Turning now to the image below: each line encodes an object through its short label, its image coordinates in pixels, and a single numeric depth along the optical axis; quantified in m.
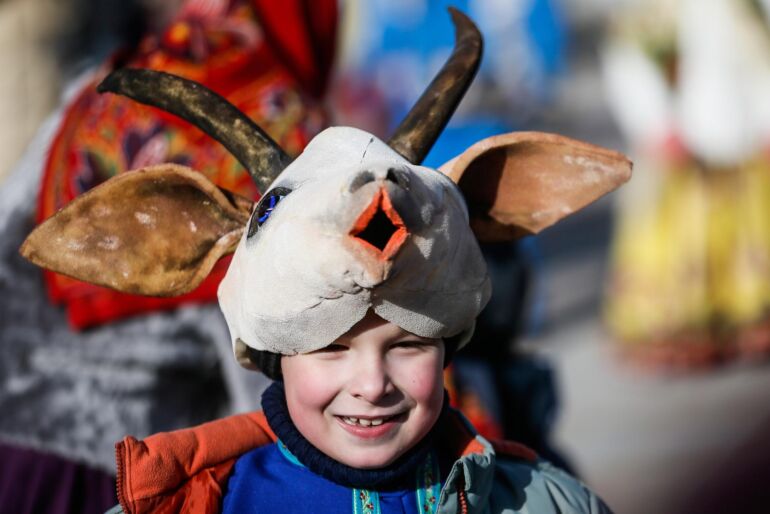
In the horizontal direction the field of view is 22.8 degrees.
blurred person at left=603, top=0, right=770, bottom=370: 10.49
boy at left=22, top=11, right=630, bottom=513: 2.37
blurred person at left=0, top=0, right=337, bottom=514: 3.76
